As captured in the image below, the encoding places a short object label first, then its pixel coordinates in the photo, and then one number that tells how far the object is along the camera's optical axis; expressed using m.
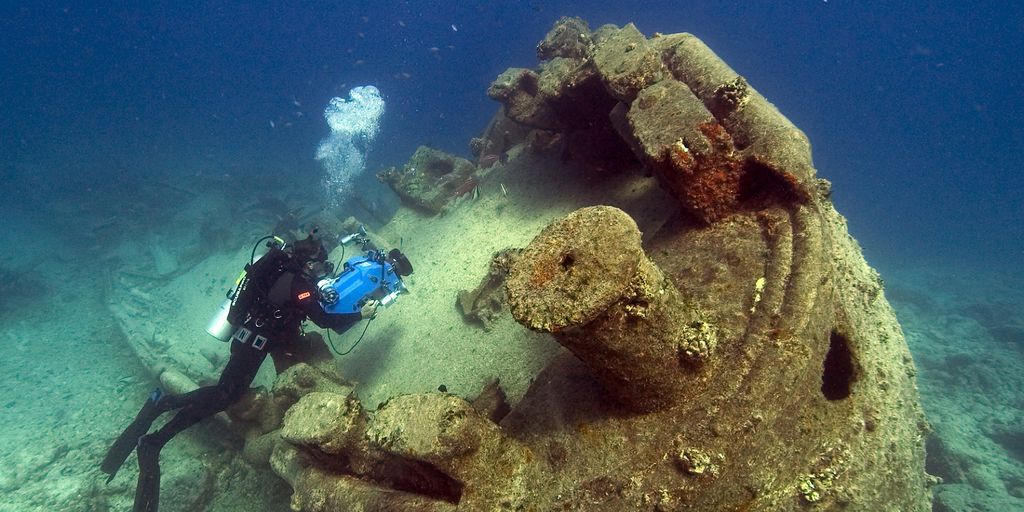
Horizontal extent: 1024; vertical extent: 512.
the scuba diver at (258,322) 5.79
